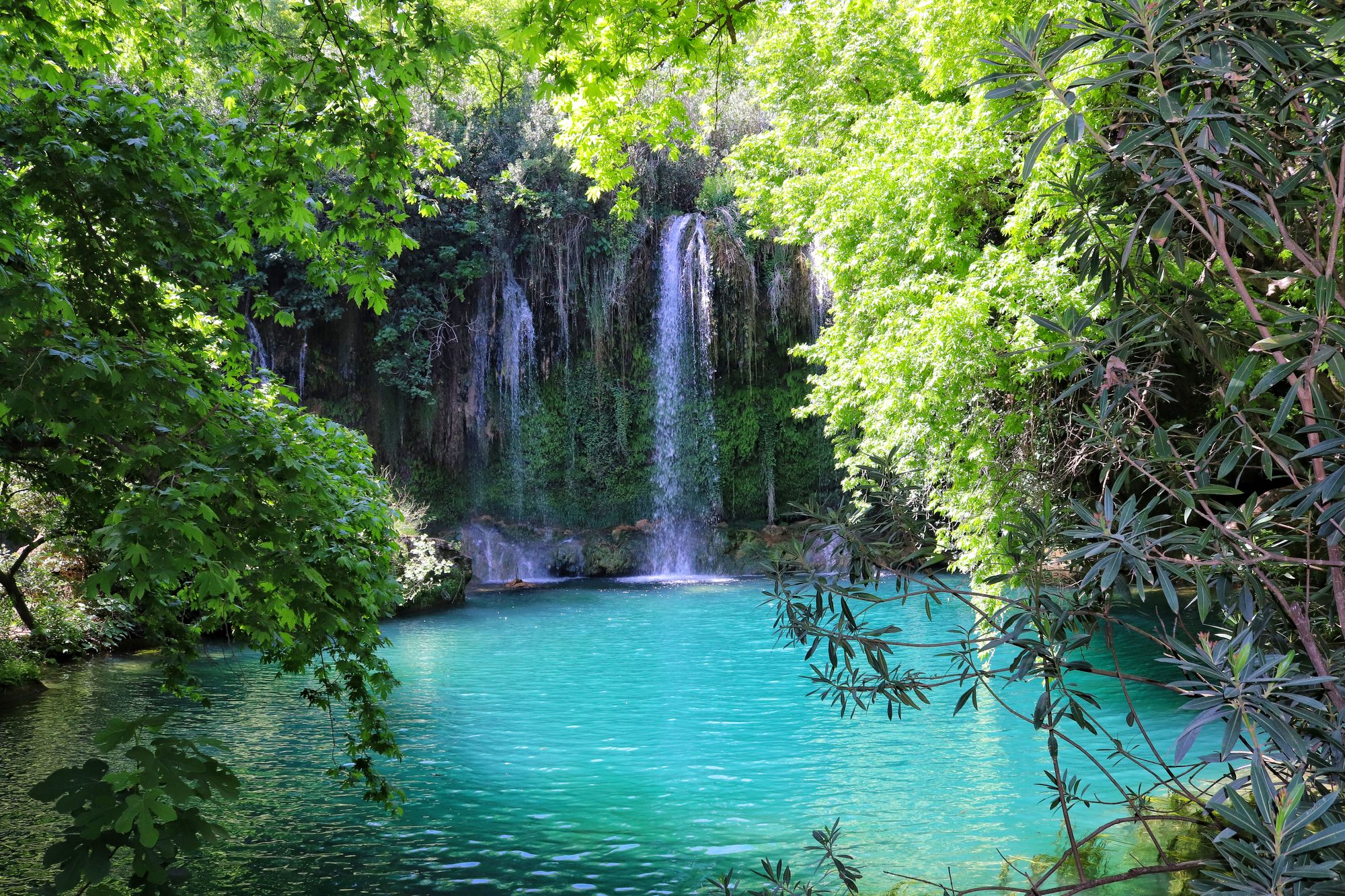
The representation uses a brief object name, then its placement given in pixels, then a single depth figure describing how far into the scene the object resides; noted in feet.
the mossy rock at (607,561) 70.85
